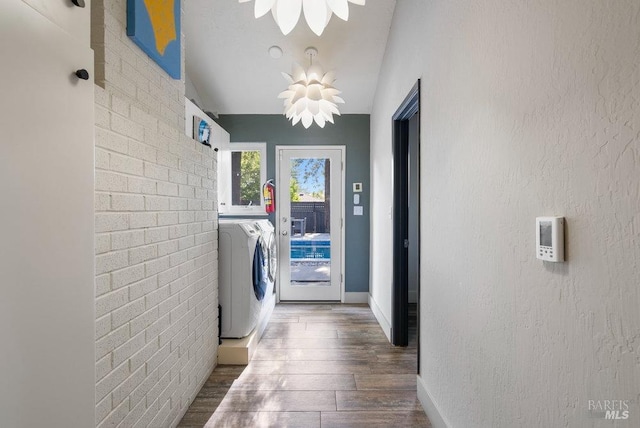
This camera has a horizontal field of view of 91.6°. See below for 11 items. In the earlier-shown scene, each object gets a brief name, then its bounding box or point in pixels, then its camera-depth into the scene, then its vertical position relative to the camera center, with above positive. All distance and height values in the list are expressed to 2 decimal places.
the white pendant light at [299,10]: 1.26 +0.83
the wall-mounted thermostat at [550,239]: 0.80 -0.08
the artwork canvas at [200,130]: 2.49 +0.67
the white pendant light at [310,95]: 2.49 +0.96
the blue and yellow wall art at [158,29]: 1.35 +0.88
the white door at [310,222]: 3.90 -0.14
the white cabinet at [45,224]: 0.72 -0.03
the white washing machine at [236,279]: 2.44 -0.53
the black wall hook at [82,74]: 0.90 +0.41
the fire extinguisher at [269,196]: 3.79 +0.19
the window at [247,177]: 3.88 +0.43
